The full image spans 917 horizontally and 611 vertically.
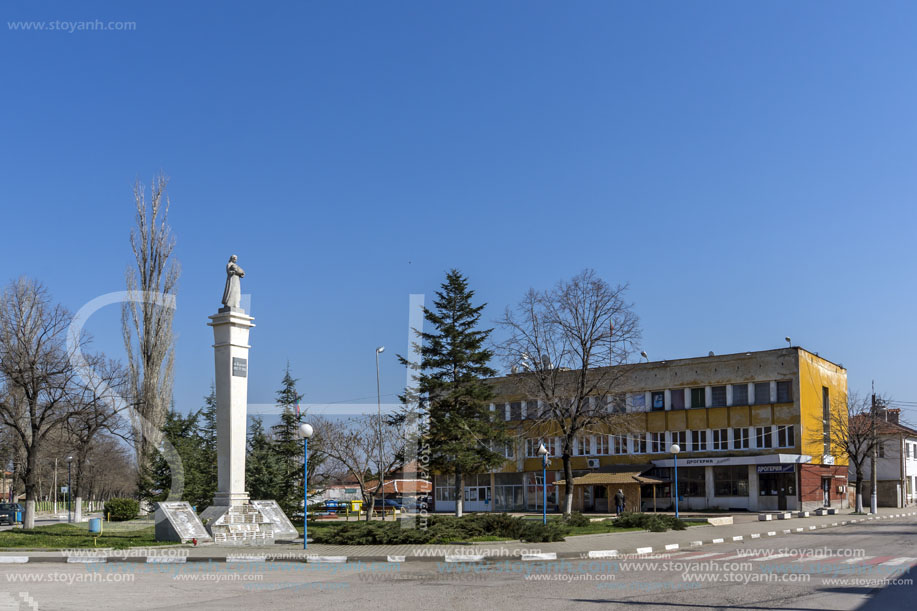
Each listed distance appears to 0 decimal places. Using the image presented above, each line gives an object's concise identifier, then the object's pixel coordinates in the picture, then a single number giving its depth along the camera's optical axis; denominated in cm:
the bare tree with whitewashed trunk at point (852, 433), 5275
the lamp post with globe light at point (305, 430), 2273
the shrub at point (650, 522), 3058
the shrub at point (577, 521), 3145
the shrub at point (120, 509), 4144
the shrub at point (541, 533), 2369
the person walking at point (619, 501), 4662
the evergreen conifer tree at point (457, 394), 4144
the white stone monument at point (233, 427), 2375
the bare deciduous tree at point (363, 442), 4681
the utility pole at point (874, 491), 5346
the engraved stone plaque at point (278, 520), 2478
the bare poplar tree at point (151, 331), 4412
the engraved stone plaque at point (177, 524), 2261
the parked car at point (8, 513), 5041
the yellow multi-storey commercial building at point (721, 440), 5231
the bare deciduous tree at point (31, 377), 3288
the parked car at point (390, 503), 5511
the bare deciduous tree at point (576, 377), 3722
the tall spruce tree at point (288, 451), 3478
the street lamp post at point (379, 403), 4195
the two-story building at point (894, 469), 6788
